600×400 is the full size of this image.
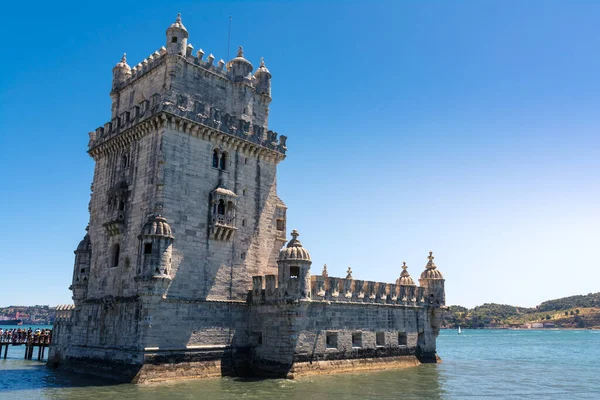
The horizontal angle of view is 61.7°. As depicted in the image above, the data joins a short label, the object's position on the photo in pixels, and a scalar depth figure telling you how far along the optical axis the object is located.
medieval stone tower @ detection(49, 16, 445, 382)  27.33
